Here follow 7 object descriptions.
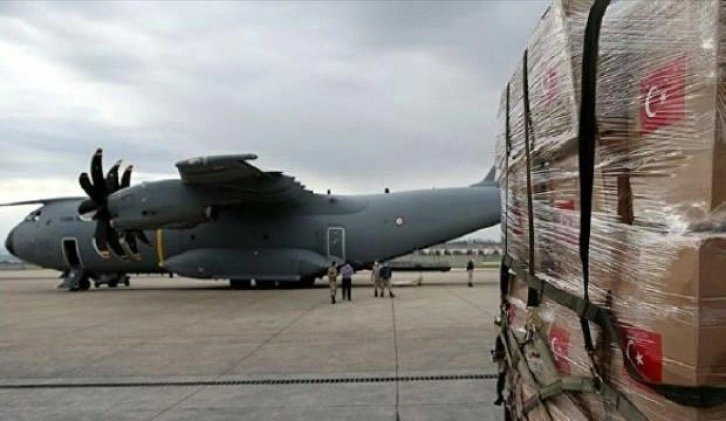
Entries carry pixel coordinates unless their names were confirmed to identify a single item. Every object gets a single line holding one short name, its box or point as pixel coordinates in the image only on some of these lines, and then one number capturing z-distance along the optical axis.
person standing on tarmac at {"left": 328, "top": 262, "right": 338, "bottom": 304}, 16.48
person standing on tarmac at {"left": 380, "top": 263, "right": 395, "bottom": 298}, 18.48
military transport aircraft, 20.70
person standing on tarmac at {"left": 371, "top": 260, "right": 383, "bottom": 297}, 18.70
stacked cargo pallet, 1.72
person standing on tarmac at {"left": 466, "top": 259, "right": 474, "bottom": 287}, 22.77
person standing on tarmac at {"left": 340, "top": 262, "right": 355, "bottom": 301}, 17.56
